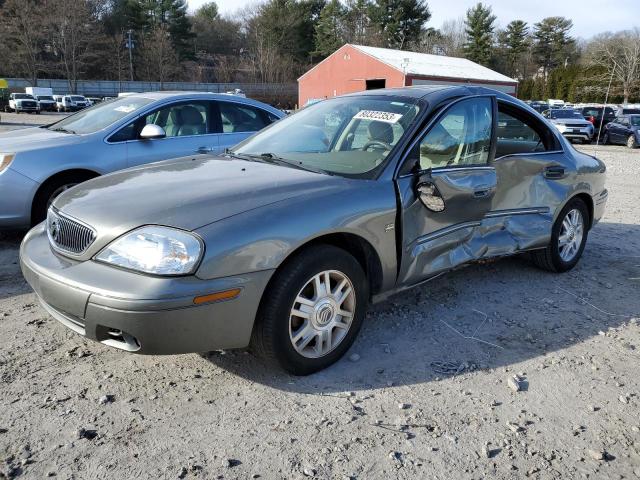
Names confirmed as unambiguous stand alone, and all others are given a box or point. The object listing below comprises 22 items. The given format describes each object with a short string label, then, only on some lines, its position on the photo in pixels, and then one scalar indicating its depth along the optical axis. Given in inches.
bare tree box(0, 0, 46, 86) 2234.3
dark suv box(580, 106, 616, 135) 1026.7
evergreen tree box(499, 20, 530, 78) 3120.1
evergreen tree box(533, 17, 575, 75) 3189.0
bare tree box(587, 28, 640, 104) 2121.1
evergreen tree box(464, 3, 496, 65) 2878.9
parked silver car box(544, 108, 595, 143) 941.8
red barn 1460.4
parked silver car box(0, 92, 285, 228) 200.5
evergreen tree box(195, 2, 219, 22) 3501.5
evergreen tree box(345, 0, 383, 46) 2743.6
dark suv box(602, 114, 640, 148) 891.4
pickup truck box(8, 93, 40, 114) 1640.0
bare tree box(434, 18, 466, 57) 2971.2
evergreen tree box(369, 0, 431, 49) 2669.8
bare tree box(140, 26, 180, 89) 2493.8
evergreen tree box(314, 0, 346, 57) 2765.7
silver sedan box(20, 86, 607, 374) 100.3
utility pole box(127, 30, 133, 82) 2396.0
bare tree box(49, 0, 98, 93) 2235.5
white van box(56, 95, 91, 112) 1859.0
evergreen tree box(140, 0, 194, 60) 2760.8
